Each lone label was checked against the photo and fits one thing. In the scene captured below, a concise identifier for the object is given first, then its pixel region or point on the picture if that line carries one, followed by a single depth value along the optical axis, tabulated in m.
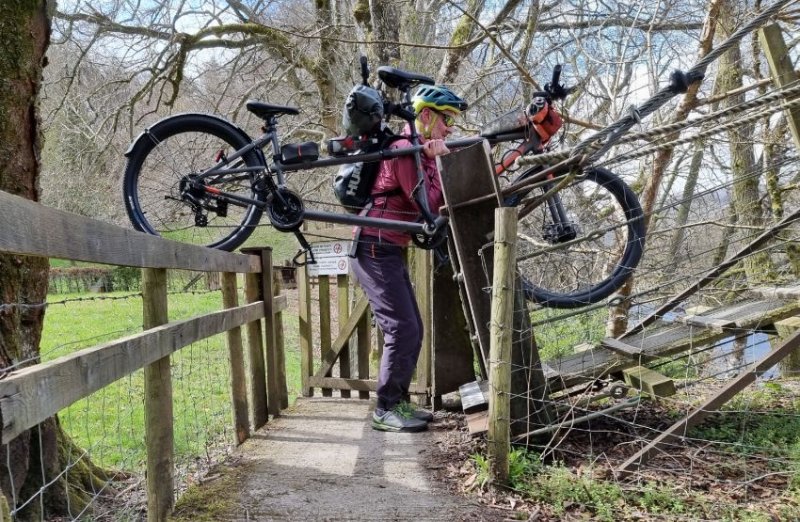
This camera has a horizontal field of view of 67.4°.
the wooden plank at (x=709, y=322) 3.82
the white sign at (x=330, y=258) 5.61
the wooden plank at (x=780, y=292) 3.87
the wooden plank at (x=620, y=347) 4.04
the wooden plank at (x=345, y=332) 5.56
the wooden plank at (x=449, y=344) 4.84
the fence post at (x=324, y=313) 5.77
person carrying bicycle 4.11
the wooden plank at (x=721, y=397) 3.46
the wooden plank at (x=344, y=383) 5.57
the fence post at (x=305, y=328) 5.80
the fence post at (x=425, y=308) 5.22
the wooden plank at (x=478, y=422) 3.53
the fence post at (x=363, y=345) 5.64
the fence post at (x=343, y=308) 5.69
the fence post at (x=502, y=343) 3.20
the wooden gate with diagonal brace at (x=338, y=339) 5.61
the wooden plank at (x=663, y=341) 3.92
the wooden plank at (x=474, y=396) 3.84
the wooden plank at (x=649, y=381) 3.64
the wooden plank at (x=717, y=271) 4.00
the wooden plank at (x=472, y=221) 3.64
